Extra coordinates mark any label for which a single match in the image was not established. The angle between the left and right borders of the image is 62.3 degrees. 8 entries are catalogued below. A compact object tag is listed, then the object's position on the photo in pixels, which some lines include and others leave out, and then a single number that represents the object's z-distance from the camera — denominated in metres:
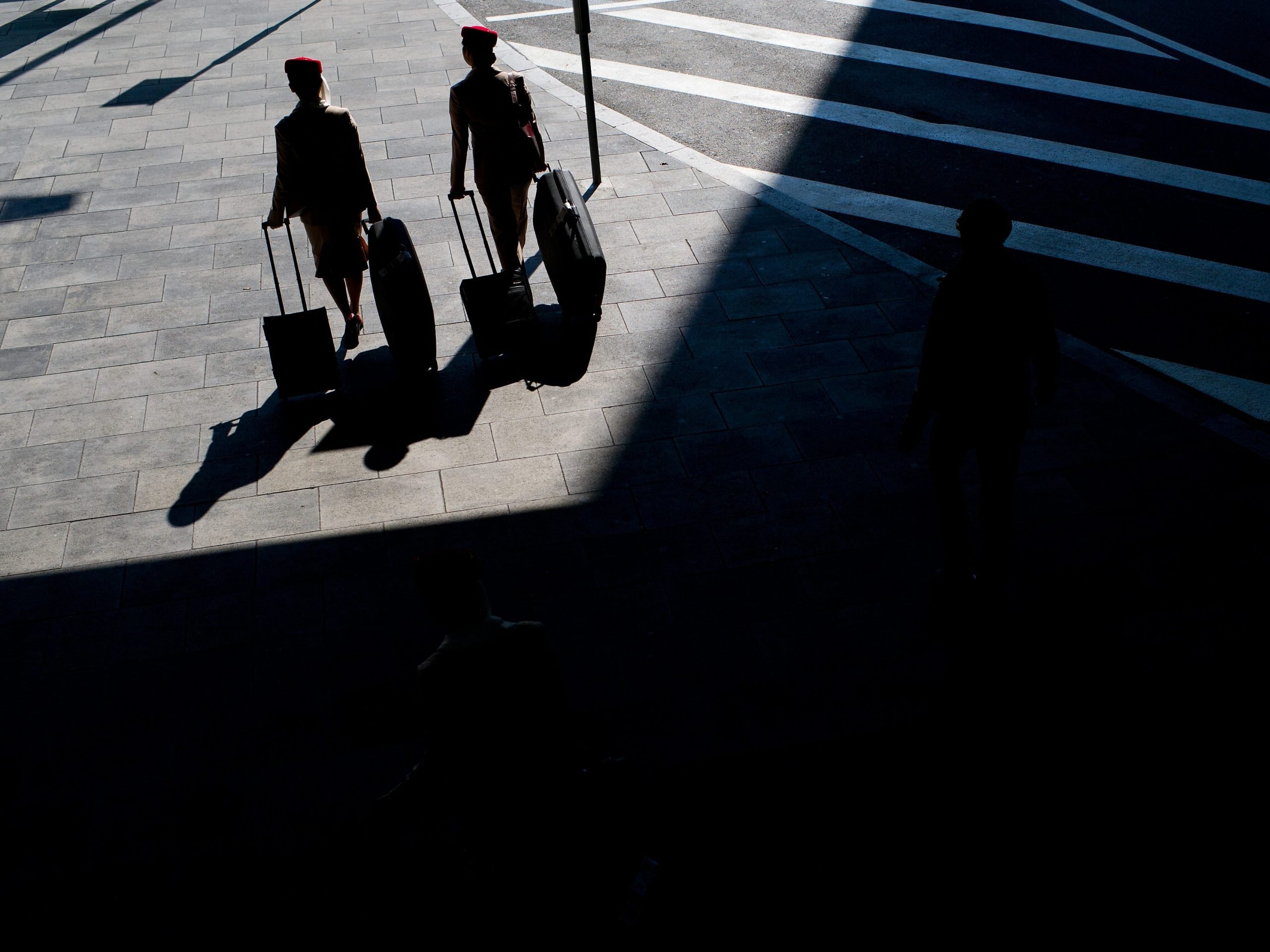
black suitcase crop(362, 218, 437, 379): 6.54
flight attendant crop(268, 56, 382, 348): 6.69
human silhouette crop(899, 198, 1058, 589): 4.60
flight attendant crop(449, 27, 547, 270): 7.22
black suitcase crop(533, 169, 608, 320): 6.93
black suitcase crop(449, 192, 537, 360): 7.03
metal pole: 9.09
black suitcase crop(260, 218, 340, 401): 6.75
